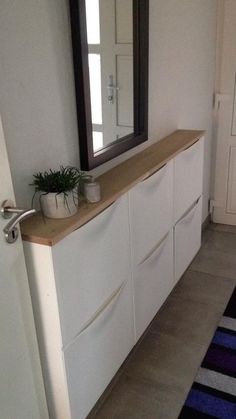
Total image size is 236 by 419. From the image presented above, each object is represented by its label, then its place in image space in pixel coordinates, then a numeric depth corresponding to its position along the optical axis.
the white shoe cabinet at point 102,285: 1.30
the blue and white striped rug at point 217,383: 1.68
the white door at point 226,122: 2.84
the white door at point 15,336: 1.16
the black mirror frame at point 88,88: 1.42
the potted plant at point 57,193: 1.31
